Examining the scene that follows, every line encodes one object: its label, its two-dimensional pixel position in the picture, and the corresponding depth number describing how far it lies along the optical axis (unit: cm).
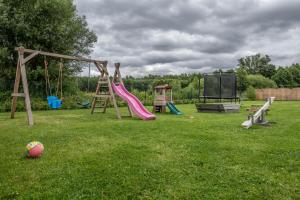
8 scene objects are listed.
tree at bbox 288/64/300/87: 4475
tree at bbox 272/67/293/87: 4384
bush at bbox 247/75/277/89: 3536
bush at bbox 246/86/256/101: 2623
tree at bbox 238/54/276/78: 5525
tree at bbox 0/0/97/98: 1364
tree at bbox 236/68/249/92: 3039
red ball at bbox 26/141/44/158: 370
